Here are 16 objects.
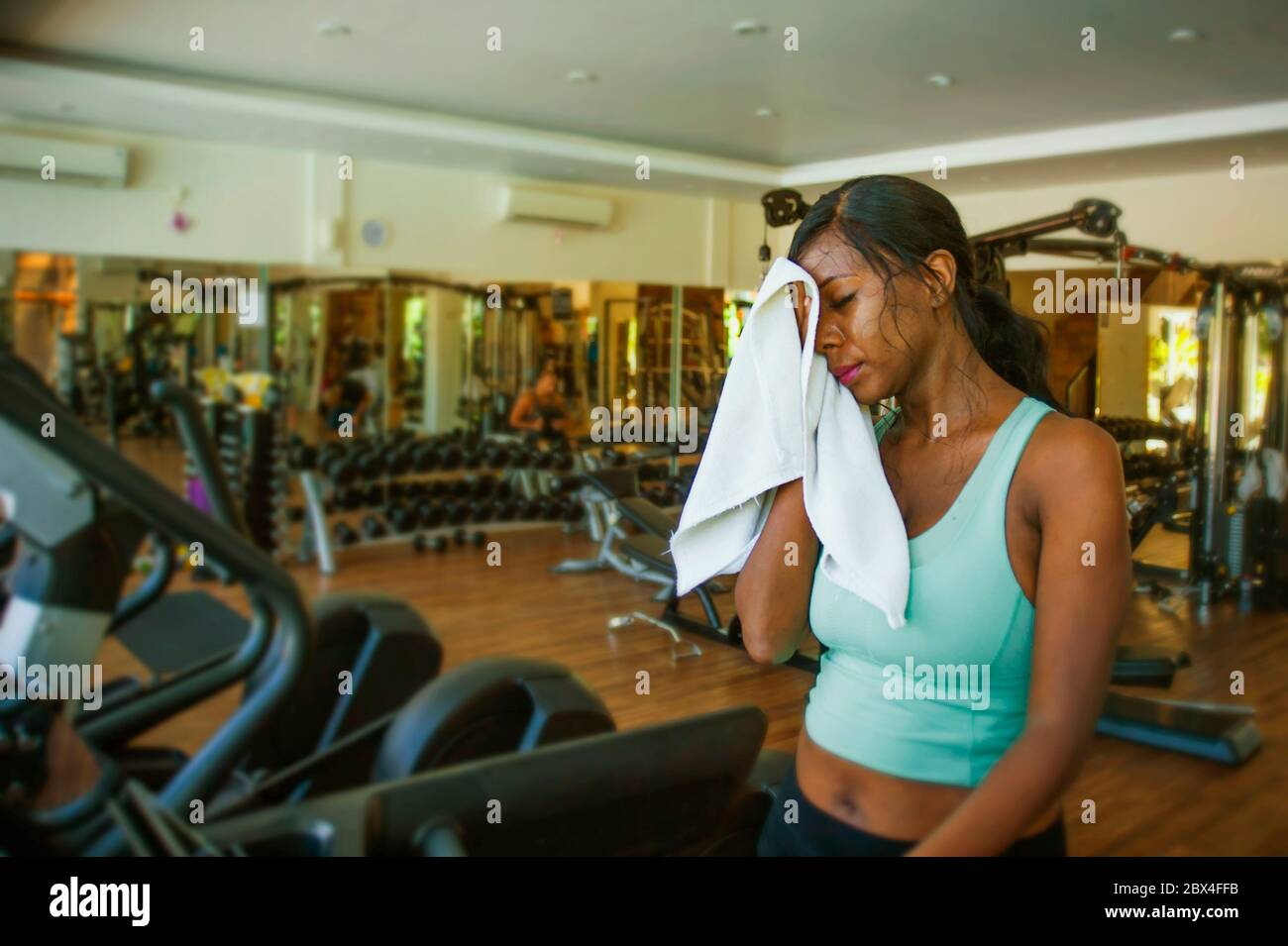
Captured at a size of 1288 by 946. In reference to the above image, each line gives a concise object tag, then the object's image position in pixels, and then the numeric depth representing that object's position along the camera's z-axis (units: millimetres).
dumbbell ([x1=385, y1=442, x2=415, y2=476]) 5188
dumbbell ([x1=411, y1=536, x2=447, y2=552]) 5086
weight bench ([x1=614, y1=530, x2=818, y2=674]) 3225
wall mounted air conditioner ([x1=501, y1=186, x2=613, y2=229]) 5836
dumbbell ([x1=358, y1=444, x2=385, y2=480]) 5070
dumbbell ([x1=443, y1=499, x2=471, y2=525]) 5324
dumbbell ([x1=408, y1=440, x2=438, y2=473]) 5324
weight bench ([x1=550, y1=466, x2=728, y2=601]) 3717
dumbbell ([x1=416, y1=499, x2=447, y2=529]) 5215
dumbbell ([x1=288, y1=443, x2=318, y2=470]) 4801
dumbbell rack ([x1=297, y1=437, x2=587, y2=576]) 4547
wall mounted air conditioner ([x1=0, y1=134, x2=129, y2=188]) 4227
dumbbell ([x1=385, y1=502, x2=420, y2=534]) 5102
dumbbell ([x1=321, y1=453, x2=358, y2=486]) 4926
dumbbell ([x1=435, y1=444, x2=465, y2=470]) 5434
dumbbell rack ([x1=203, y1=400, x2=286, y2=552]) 4109
